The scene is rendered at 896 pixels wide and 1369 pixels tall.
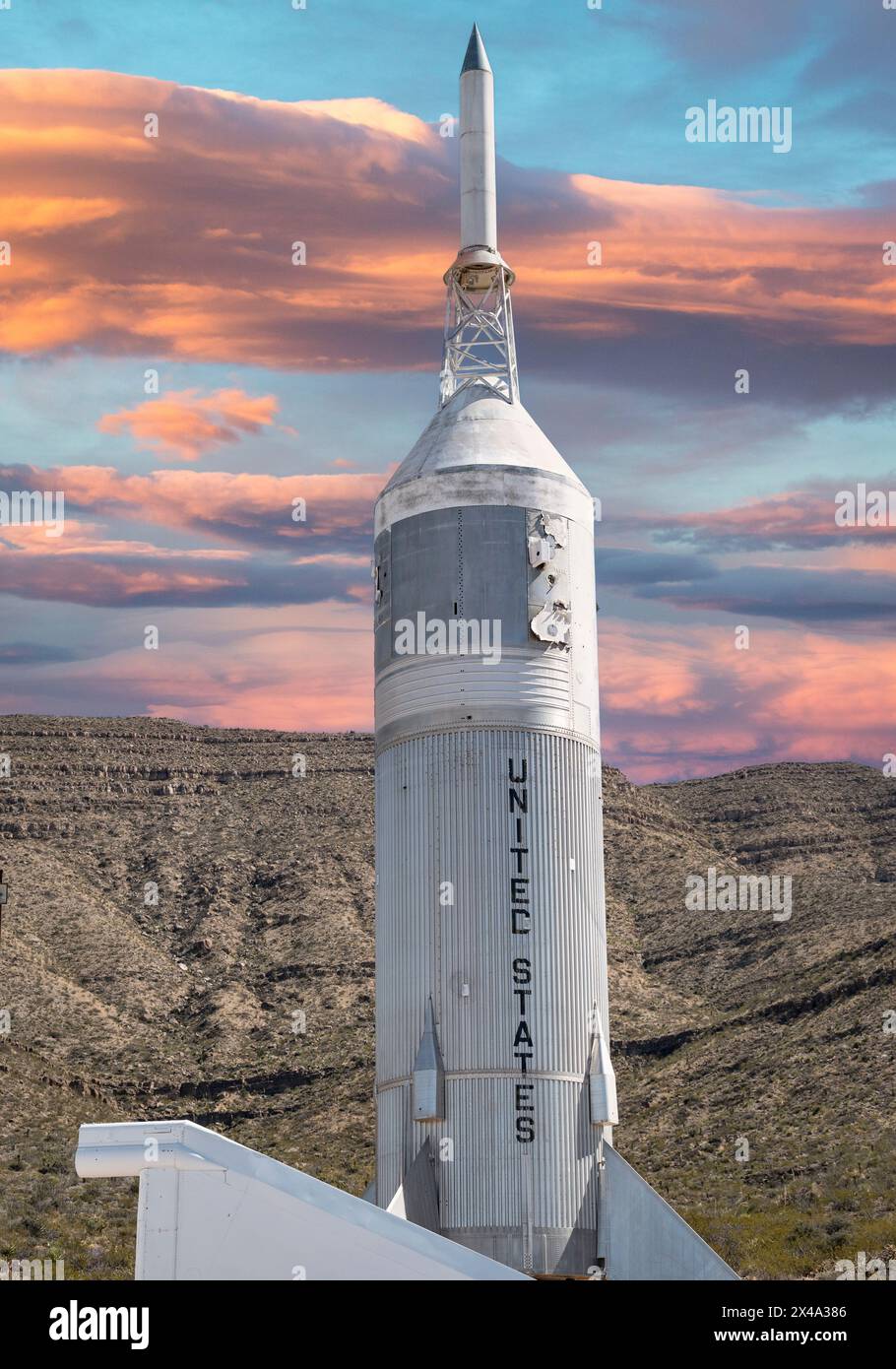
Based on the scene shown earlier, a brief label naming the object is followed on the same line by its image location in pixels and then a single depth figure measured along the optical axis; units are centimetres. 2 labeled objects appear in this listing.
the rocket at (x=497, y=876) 2922
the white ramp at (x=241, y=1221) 2292
